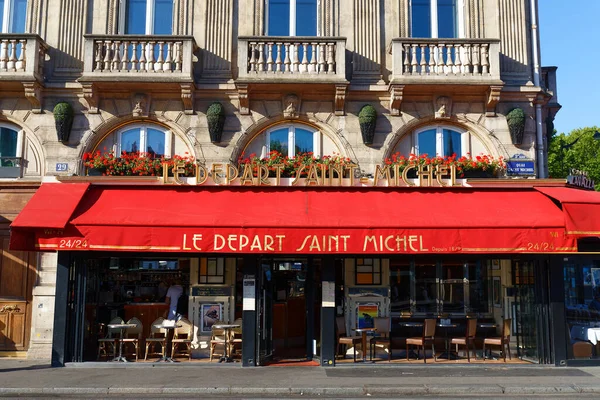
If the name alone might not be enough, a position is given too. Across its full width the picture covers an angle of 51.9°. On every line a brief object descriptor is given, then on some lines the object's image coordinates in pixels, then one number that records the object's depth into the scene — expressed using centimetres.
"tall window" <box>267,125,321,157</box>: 1445
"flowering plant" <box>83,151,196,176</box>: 1378
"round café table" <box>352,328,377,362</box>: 1302
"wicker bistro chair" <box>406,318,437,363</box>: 1304
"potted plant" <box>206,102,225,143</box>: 1401
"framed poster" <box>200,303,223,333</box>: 1433
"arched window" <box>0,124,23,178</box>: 1431
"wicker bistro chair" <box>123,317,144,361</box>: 1298
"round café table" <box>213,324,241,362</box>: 1285
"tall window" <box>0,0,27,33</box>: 1476
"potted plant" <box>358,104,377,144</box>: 1405
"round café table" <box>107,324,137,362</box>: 1290
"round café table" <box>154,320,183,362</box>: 1305
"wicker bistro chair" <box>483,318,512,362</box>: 1310
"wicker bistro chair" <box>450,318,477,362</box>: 1321
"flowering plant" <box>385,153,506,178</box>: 1385
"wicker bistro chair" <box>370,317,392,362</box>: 1334
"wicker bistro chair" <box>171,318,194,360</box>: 1324
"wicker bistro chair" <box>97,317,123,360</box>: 1308
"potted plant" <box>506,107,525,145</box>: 1405
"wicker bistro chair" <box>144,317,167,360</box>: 1293
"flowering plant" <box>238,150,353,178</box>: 1375
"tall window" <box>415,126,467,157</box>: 1452
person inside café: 1456
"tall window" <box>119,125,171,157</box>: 1444
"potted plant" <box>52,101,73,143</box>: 1402
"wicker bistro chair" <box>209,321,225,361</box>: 1303
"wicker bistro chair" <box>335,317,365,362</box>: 1285
